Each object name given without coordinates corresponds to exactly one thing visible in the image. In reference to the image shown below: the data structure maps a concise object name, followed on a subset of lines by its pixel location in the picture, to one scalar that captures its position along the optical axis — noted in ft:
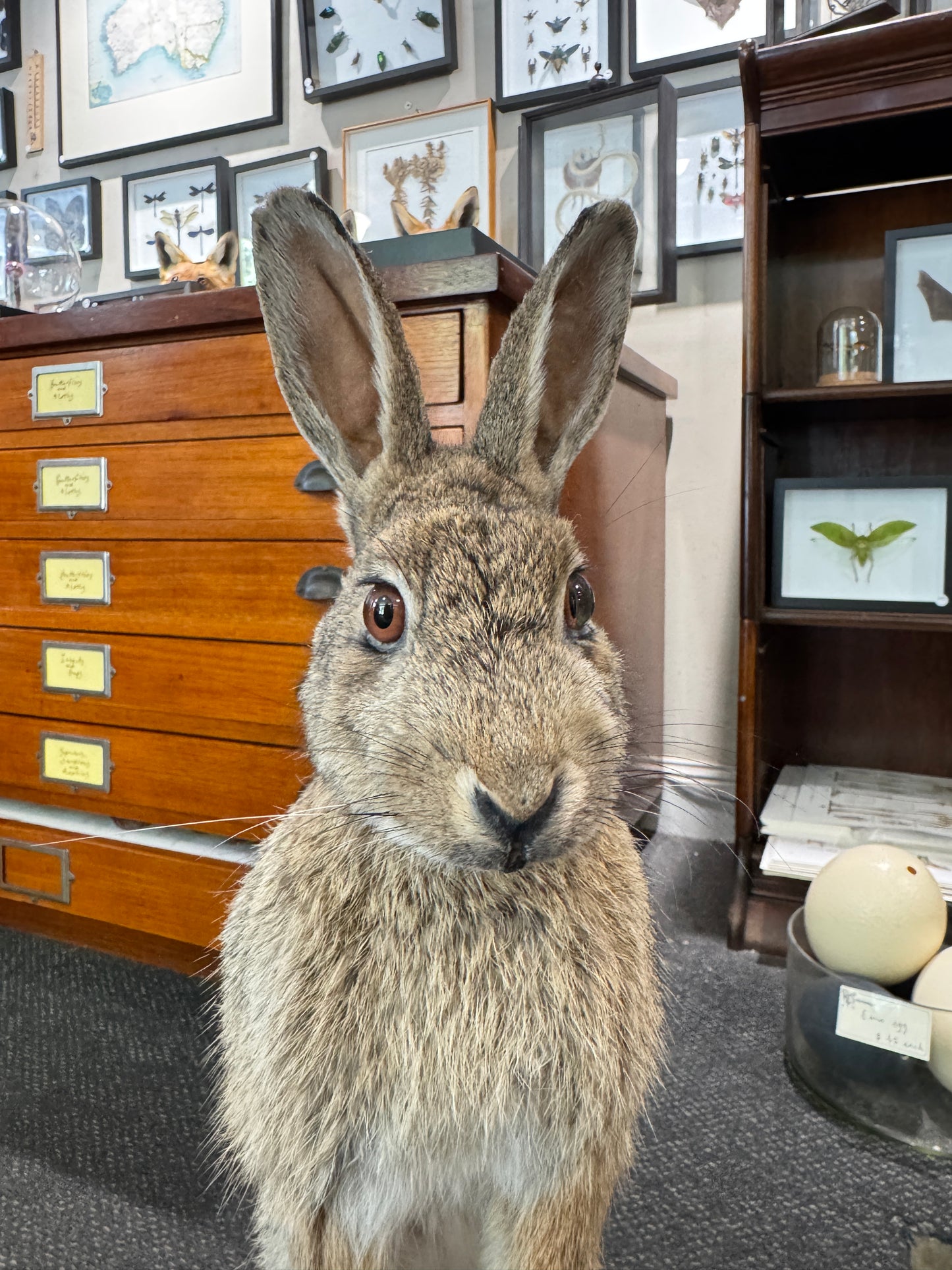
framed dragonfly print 4.87
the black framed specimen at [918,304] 3.15
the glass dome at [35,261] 3.48
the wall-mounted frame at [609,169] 3.89
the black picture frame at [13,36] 5.32
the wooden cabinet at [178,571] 2.36
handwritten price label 2.13
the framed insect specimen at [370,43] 4.19
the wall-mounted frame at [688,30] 3.72
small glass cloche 3.43
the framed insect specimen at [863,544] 3.17
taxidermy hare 1.20
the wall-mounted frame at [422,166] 4.19
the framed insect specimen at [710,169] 3.81
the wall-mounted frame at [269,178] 4.55
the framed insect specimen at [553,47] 3.96
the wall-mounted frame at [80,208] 5.19
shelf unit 2.84
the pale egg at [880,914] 2.14
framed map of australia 4.64
